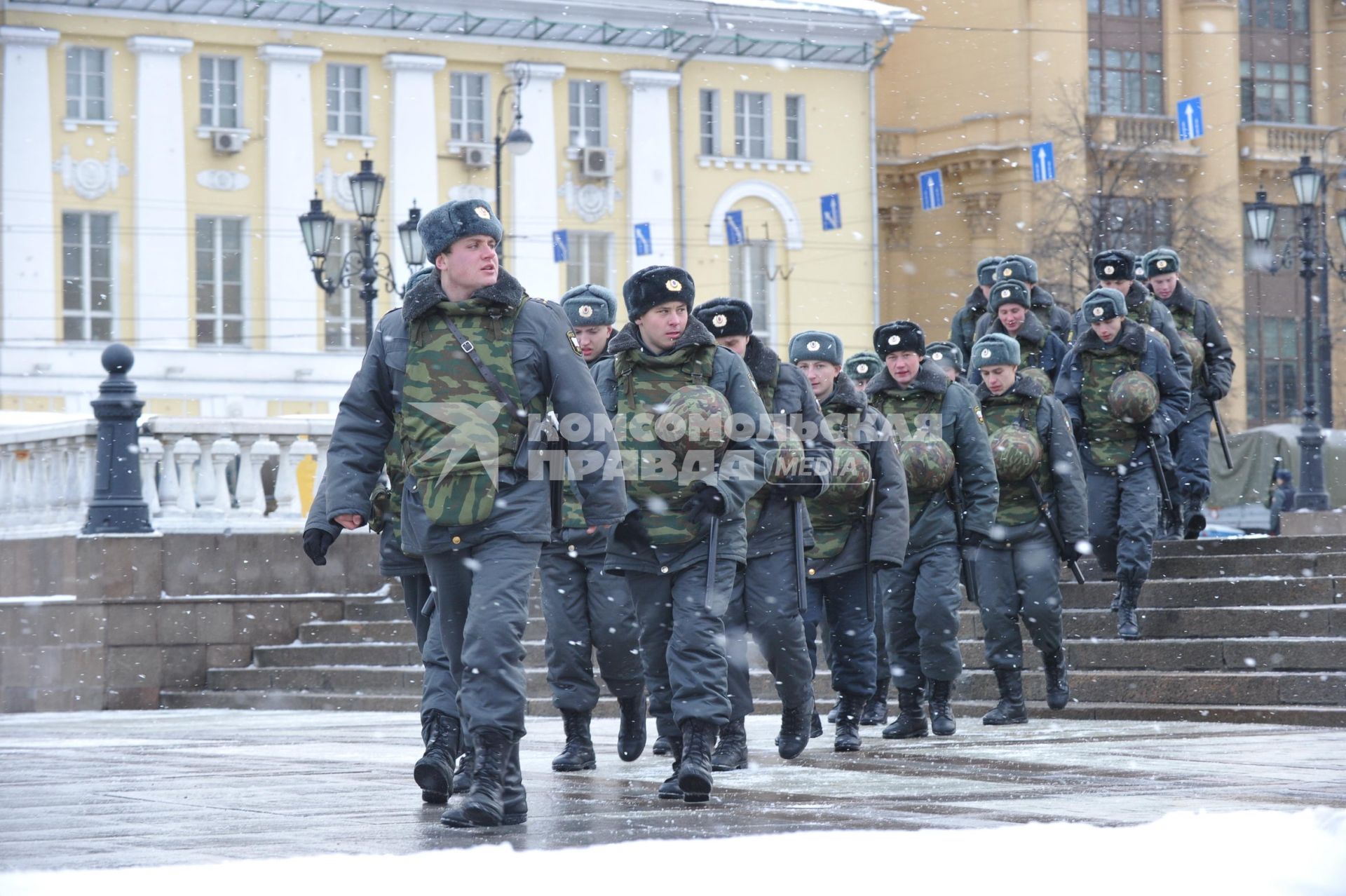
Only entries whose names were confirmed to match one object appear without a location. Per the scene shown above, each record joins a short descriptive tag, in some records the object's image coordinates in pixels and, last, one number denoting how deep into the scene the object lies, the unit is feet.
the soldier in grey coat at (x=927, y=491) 37.32
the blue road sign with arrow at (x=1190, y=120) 154.30
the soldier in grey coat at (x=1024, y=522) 39.70
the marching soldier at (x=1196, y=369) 50.29
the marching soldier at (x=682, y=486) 26.96
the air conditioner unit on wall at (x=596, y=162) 143.23
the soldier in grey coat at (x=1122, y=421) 44.09
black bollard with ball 54.39
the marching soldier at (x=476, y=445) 23.72
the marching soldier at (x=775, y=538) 29.94
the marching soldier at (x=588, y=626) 32.55
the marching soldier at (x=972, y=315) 50.65
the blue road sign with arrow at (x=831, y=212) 152.97
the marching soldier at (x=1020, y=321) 46.44
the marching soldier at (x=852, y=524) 34.65
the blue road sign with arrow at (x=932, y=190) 156.35
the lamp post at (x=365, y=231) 78.33
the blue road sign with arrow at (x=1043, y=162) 150.61
